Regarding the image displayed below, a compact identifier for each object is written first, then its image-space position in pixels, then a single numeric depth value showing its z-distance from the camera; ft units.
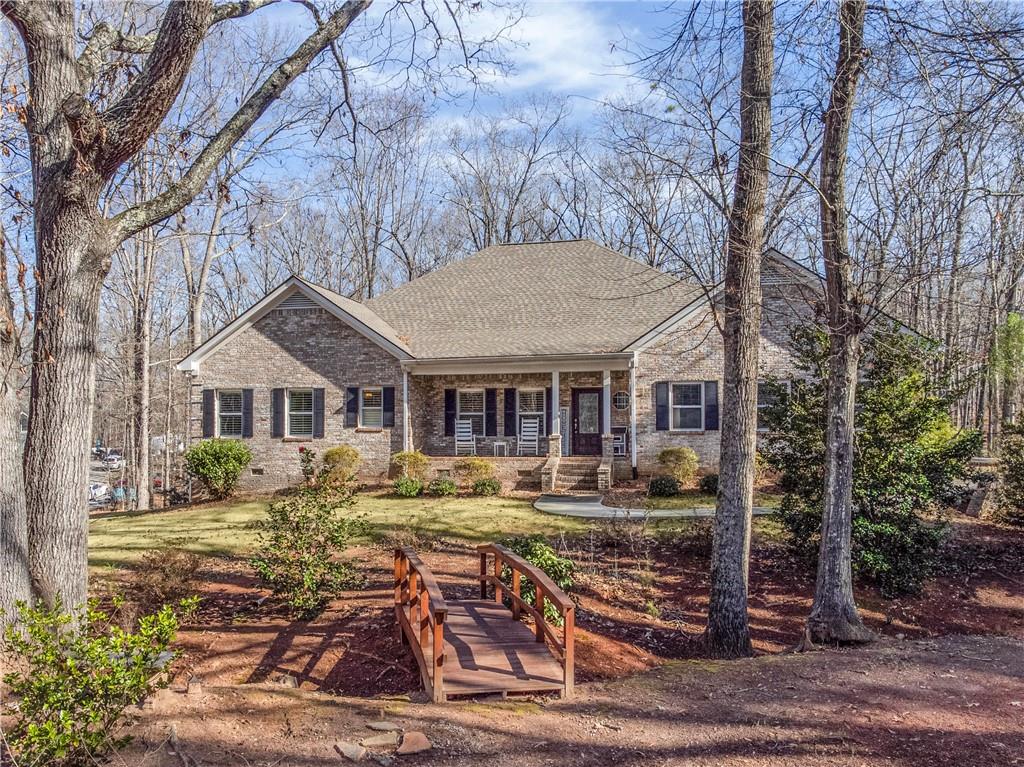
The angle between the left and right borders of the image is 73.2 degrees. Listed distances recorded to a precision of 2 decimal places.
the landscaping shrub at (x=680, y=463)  54.80
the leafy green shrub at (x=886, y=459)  29.27
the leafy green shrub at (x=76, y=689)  10.31
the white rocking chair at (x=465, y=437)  63.77
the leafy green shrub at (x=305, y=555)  25.12
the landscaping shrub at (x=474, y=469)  56.24
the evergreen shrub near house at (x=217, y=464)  58.29
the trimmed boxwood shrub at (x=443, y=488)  54.08
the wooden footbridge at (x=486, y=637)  17.08
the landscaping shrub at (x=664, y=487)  51.16
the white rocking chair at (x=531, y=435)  63.46
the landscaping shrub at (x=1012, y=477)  39.27
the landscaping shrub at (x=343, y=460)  59.62
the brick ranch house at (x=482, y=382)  58.39
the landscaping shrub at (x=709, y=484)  52.03
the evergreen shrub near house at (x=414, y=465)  58.04
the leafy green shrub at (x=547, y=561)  27.37
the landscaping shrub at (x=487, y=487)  54.39
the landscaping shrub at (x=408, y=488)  53.93
